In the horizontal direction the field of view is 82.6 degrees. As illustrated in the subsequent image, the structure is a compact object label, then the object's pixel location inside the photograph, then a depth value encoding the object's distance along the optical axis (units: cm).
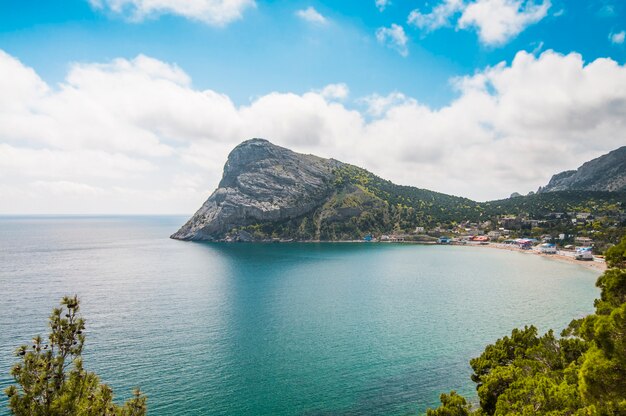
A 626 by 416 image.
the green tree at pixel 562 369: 1858
